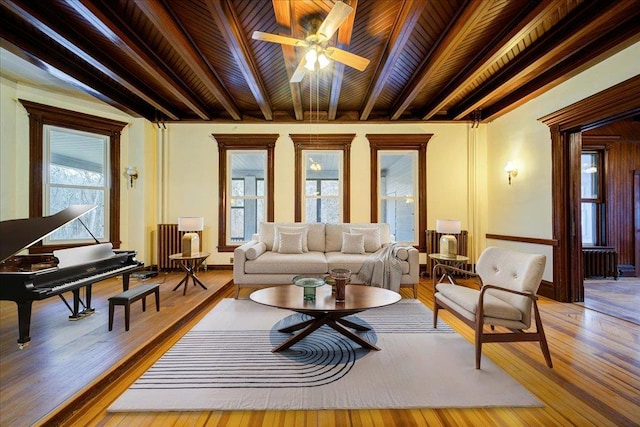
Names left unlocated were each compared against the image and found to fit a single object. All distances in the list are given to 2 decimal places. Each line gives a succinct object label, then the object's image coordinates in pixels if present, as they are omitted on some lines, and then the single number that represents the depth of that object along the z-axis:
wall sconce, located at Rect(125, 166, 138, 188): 4.88
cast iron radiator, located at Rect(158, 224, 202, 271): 5.09
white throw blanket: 3.72
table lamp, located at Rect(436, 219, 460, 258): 4.31
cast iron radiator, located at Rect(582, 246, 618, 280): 4.86
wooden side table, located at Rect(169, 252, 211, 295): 3.91
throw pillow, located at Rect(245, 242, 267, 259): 3.78
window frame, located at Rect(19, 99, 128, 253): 4.03
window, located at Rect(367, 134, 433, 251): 5.30
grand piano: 2.11
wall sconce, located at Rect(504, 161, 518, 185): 4.45
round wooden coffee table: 2.26
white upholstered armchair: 2.09
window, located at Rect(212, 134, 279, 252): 5.33
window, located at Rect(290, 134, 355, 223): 5.34
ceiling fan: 2.22
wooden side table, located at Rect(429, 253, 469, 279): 4.03
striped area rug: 1.74
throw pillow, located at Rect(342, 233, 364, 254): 4.30
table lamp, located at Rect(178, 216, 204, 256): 4.14
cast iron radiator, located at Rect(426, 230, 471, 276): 5.11
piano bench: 2.54
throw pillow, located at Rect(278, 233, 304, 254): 4.29
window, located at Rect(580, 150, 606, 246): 5.03
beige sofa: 3.79
